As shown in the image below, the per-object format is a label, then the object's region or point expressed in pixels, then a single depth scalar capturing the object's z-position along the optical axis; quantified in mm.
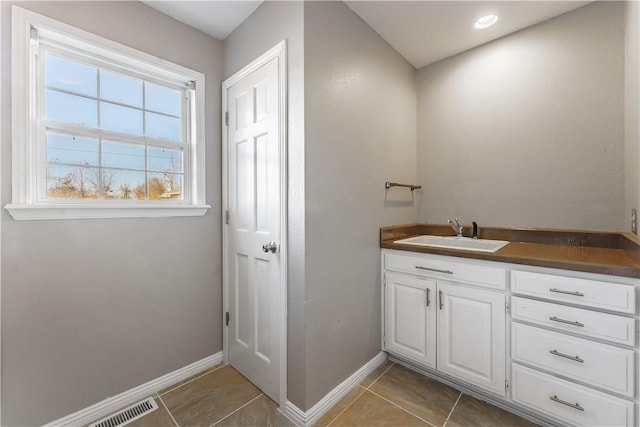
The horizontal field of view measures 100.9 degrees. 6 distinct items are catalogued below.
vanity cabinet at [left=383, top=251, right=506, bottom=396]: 1513
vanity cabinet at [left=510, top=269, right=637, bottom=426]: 1158
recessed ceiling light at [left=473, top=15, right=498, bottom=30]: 1818
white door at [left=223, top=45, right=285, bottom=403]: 1606
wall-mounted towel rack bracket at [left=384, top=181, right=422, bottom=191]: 2084
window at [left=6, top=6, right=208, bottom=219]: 1323
